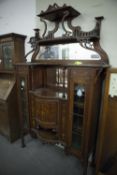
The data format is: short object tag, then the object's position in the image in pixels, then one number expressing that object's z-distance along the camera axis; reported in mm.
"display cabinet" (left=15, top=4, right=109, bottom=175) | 1400
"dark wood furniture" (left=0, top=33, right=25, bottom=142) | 2145
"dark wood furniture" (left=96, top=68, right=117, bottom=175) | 1388
